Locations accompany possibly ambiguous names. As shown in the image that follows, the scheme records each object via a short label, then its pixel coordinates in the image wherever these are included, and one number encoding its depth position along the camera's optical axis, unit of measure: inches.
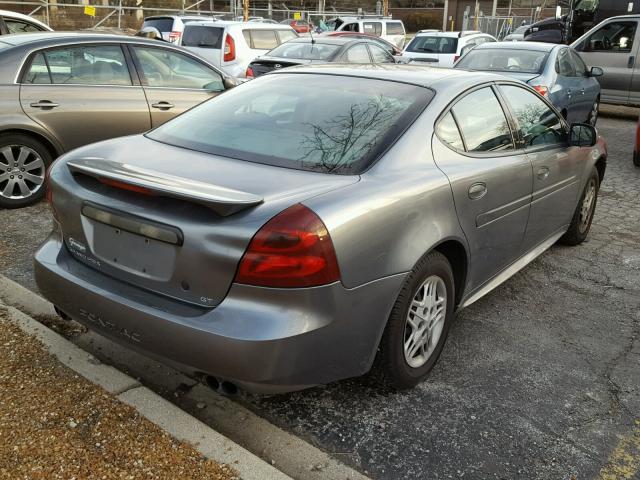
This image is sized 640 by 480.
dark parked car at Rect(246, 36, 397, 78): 435.8
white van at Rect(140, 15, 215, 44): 642.8
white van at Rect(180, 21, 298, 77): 501.4
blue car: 346.0
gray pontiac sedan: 92.7
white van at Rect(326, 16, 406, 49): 957.2
